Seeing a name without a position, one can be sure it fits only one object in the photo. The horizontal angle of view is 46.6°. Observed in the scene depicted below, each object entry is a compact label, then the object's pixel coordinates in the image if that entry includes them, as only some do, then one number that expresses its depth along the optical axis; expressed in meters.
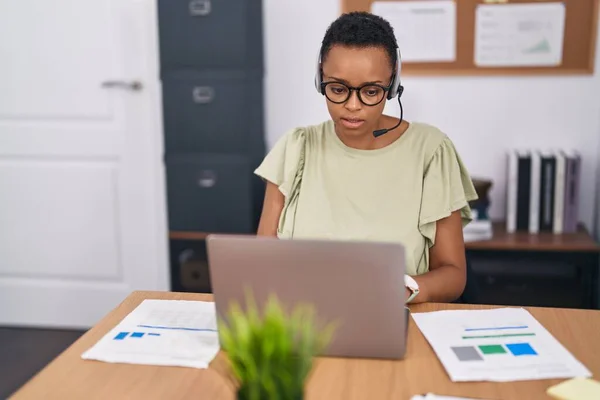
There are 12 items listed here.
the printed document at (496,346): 1.08
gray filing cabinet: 2.70
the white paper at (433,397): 1.00
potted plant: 0.68
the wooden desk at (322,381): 1.03
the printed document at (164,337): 1.15
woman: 1.54
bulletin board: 2.75
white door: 3.02
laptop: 1.02
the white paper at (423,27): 2.81
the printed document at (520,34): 2.76
